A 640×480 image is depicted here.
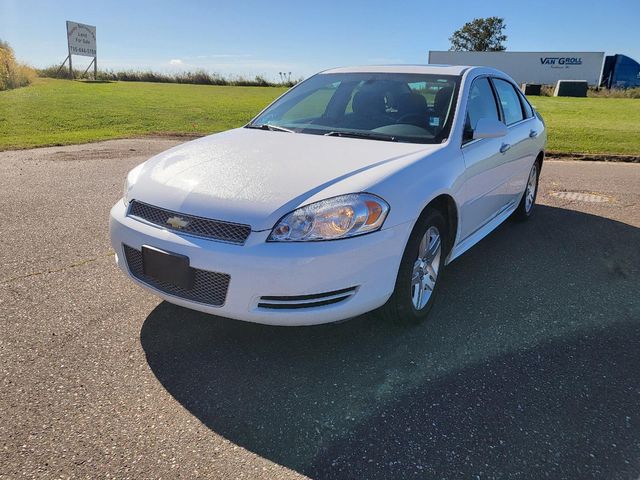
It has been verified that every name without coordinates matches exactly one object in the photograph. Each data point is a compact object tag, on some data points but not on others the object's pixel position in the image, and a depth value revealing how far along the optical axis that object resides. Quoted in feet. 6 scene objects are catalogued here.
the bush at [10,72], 91.97
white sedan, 8.66
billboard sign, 150.71
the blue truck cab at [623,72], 156.25
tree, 264.85
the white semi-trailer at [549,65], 165.58
